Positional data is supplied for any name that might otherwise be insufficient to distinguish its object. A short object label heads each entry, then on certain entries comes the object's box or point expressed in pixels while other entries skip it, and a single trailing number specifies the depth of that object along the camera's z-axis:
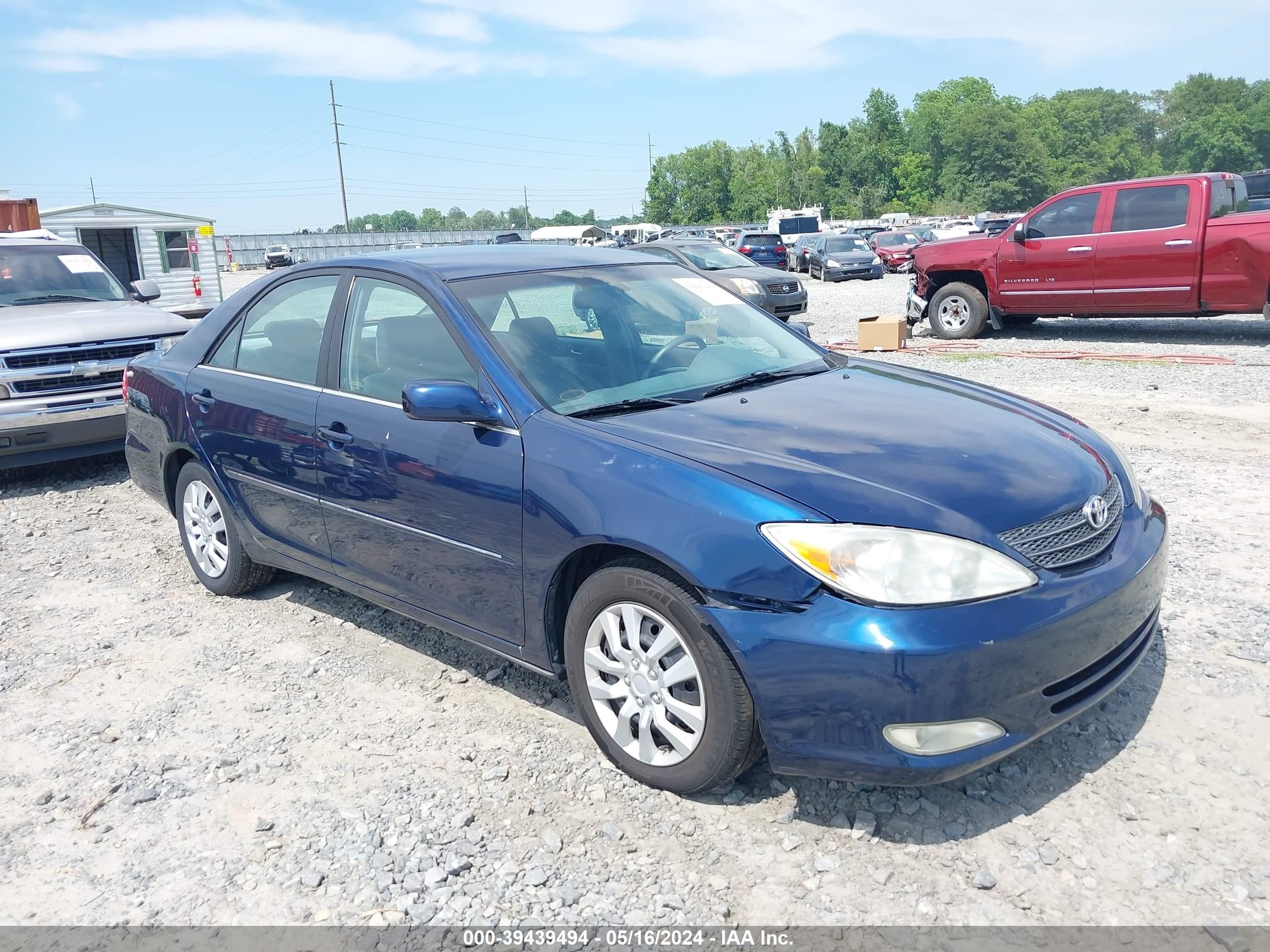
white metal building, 22.27
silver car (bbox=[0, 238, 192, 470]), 7.02
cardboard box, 12.34
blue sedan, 2.62
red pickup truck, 11.19
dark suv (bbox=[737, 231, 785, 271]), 33.12
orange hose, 10.38
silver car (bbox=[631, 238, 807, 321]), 15.84
